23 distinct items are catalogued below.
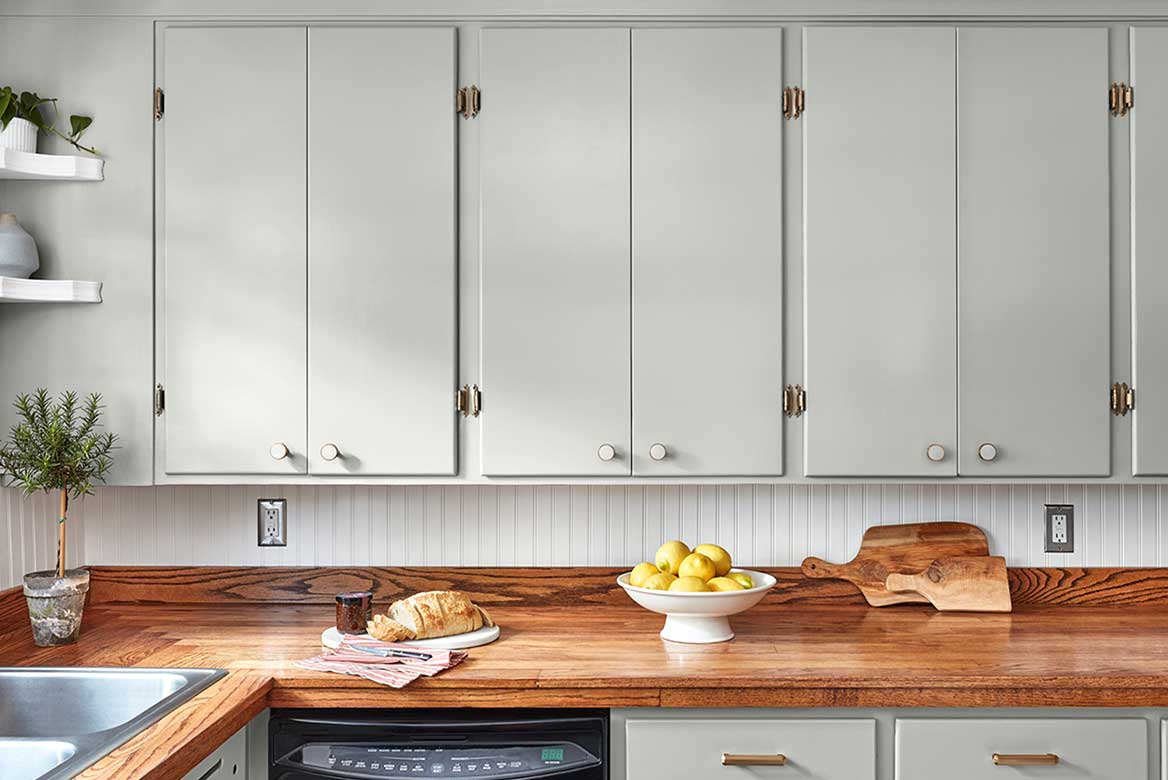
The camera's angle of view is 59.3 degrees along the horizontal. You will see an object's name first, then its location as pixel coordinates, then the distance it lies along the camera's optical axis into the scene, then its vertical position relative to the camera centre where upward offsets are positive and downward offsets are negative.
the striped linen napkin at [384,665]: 1.83 -0.50
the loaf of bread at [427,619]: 2.02 -0.45
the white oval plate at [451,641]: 2.02 -0.50
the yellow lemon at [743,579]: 2.09 -0.38
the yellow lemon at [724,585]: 2.05 -0.38
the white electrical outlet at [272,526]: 2.51 -0.33
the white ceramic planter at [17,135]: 2.11 +0.53
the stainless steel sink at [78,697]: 1.85 -0.55
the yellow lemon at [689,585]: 2.04 -0.38
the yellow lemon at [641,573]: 2.11 -0.37
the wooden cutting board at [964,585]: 2.36 -0.44
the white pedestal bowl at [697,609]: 2.01 -0.43
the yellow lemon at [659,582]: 2.08 -0.39
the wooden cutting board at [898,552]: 2.44 -0.38
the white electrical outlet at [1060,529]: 2.48 -0.33
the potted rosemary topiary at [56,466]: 2.07 -0.15
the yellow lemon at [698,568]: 2.08 -0.36
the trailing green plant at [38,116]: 2.12 +0.58
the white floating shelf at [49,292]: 2.07 +0.21
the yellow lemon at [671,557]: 2.14 -0.34
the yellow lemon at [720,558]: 2.13 -0.34
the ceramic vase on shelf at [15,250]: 2.08 +0.29
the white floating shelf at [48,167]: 2.09 +0.46
